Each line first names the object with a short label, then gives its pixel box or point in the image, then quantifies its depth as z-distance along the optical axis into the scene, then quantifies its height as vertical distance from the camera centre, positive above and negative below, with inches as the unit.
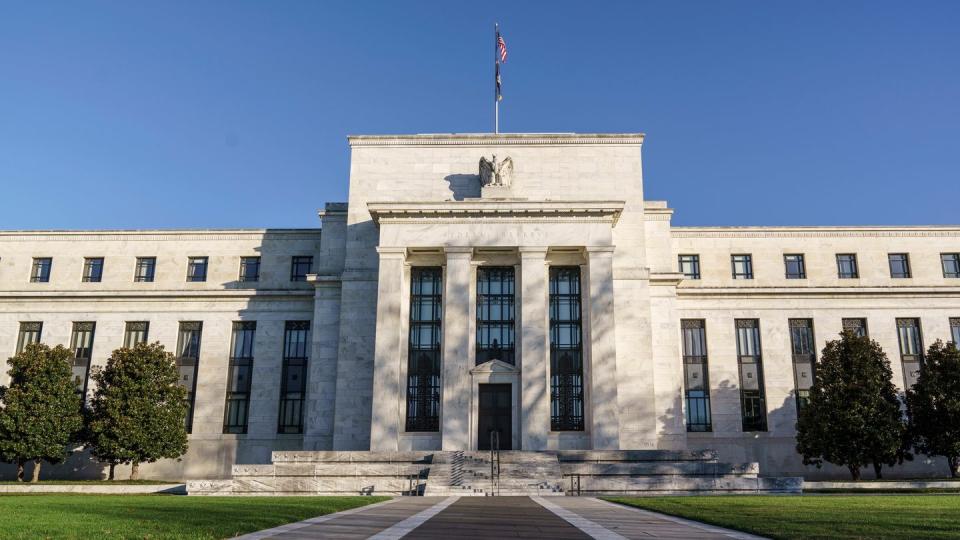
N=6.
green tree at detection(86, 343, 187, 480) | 1467.8 +43.3
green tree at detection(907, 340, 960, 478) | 1401.3 +69.3
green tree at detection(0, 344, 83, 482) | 1428.4 +41.1
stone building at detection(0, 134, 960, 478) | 1526.8 +293.1
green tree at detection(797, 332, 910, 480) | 1380.4 +55.2
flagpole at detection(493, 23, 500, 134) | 1801.2 +887.8
